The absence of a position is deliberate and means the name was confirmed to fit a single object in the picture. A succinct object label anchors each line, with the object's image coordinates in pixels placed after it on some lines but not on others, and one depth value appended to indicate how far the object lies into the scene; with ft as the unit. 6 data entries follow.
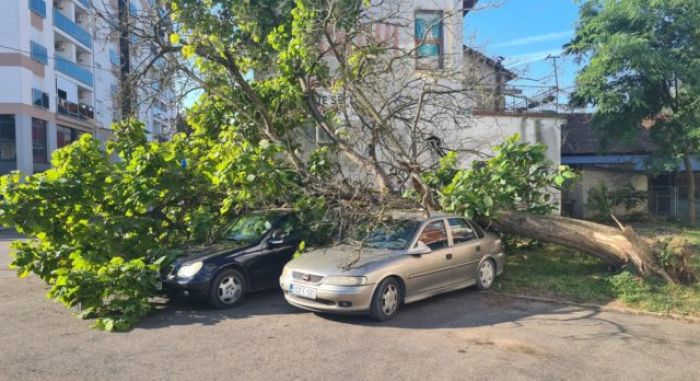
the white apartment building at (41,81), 95.61
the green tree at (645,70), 51.34
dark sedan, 24.48
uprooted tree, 24.79
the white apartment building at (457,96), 35.75
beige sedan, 21.94
